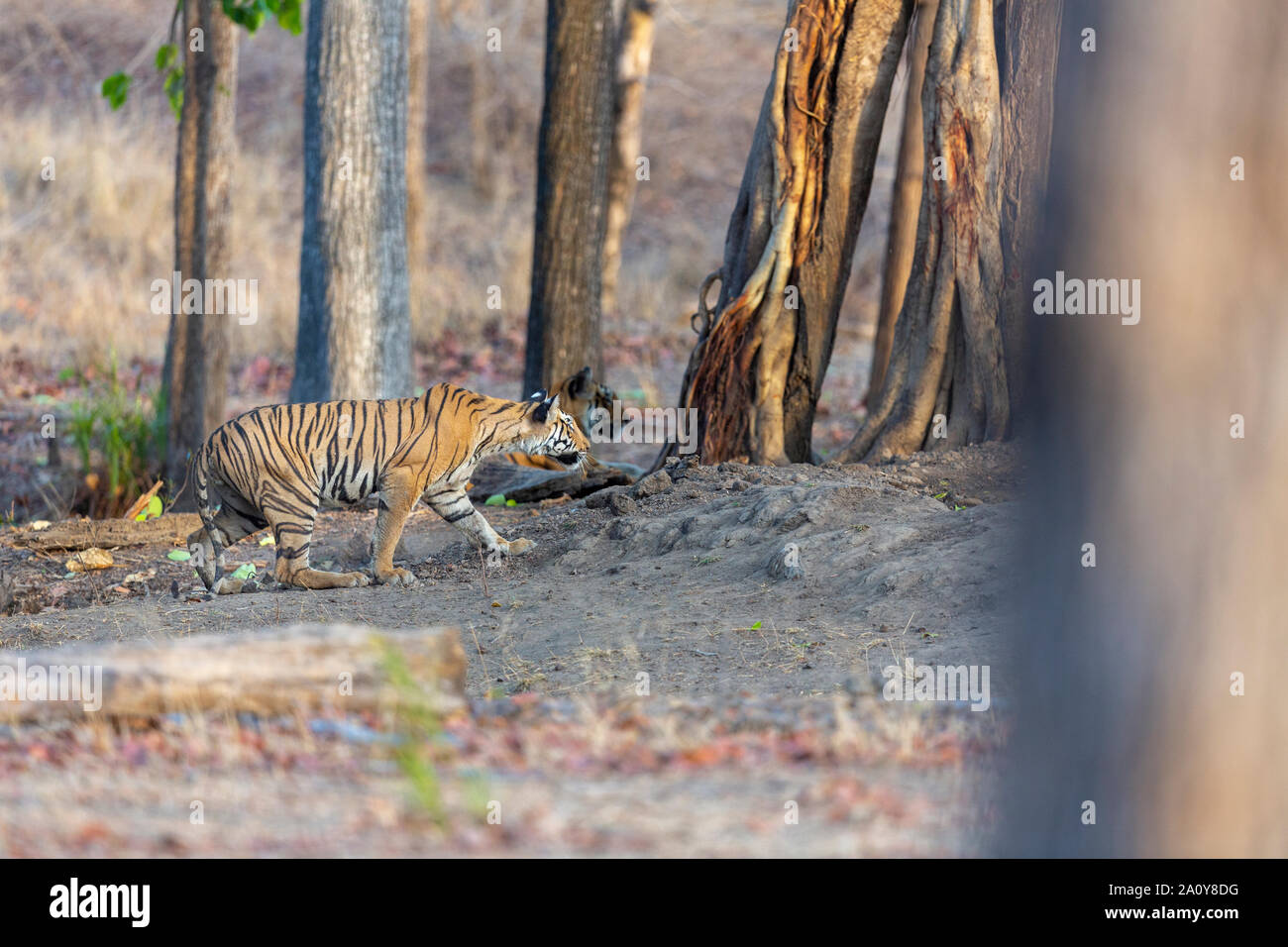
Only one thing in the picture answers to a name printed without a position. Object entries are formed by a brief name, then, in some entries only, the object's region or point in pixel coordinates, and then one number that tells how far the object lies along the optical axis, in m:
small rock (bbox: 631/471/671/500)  16.87
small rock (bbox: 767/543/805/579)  13.66
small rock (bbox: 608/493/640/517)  16.44
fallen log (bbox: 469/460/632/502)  19.22
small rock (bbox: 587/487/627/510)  17.22
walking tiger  15.06
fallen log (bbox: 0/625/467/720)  8.50
